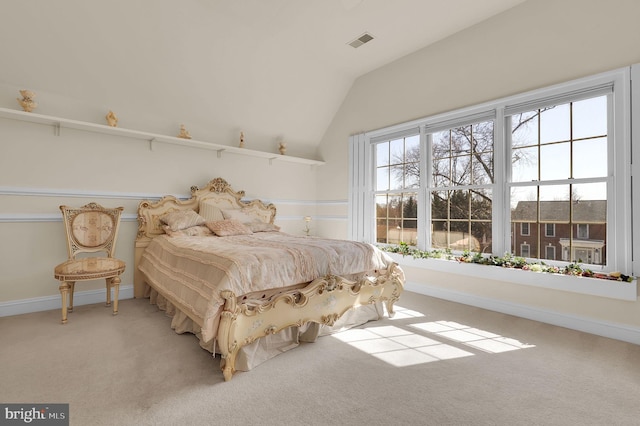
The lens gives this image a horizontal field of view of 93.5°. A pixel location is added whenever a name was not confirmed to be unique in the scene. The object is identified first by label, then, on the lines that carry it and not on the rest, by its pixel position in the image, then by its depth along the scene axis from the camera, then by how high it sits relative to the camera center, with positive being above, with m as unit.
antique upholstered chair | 3.00 -0.38
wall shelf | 3.20 +1.03
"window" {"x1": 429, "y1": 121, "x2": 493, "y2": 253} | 3.90 +0.41
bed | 2.12 -0.59
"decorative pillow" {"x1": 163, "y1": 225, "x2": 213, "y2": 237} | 3.83 -0.23
